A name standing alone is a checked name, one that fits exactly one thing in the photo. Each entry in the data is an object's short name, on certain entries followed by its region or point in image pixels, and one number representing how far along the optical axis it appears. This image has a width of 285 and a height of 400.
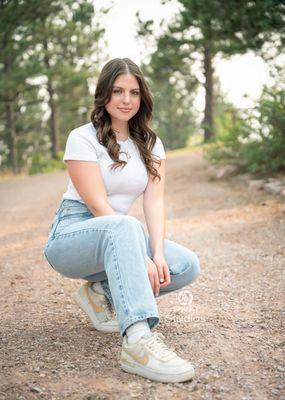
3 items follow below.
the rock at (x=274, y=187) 6.05
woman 2.04
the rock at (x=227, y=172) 7.95
